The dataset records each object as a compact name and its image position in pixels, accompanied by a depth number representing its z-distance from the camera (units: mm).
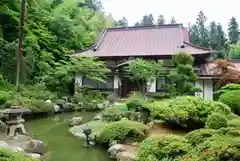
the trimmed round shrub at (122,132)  8656
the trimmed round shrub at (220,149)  4859
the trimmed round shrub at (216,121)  7844
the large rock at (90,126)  10182
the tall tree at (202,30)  38806
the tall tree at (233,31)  41838
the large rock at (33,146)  7793
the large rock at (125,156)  6959
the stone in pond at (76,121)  12609
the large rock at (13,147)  7188
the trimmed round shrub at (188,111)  9625
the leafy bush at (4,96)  14817
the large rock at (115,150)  7738
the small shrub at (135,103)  12227
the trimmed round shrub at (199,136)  6430
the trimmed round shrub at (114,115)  11445
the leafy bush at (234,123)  7578
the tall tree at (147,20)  70688
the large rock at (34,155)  7013
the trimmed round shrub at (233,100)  12015
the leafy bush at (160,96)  16562
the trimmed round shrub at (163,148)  6137
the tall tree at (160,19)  57741
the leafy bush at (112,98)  20431
